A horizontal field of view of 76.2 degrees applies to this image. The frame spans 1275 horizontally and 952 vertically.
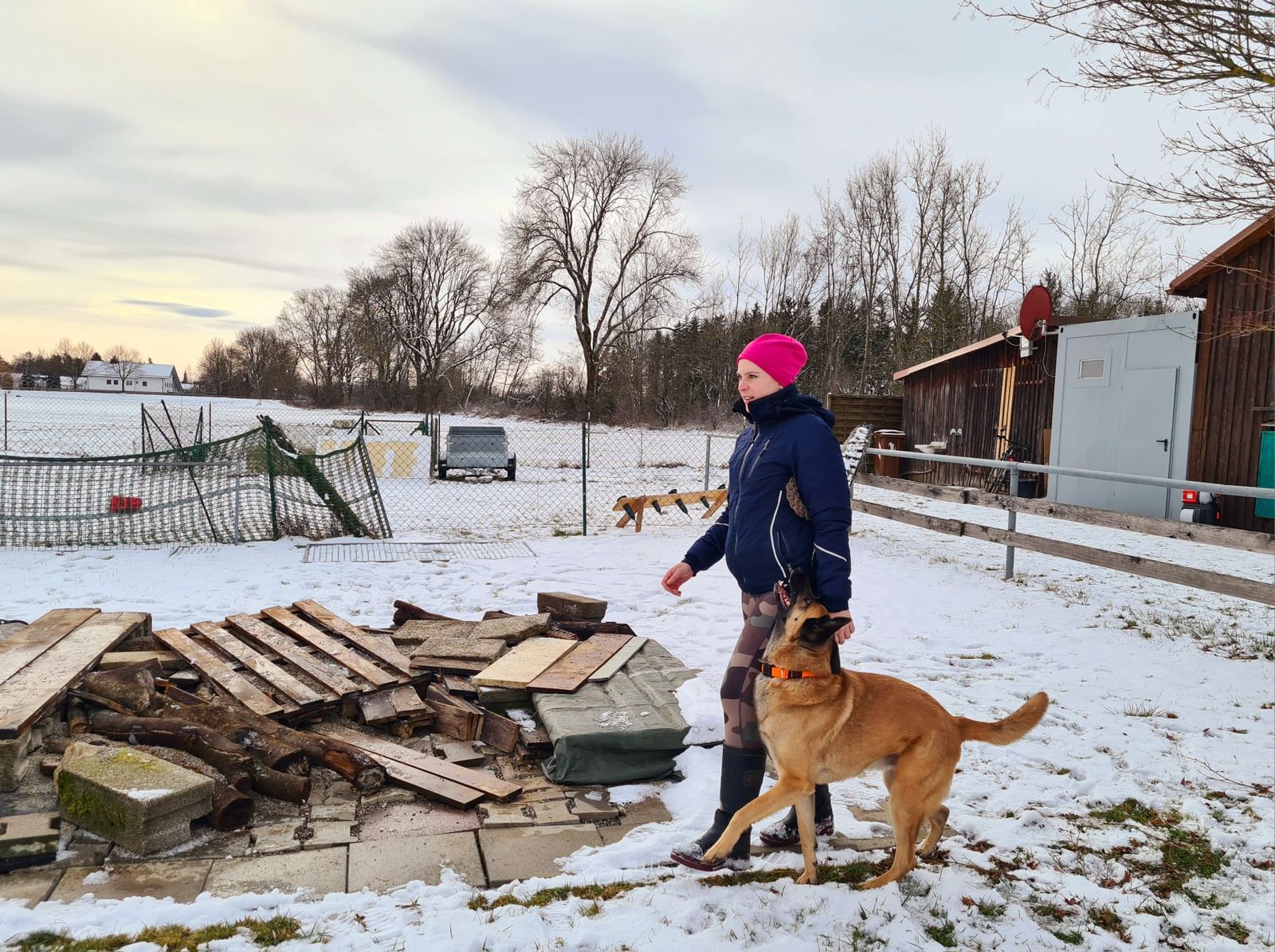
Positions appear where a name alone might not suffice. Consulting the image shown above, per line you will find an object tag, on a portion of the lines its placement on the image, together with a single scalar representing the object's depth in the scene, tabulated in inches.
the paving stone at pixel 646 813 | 146.3
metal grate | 364.2
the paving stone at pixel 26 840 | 121.6
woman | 115.2
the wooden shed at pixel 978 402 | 639.8
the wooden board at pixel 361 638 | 203.7
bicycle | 649.6
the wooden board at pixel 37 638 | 176.9
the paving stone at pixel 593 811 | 145.8
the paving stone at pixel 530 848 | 126.6
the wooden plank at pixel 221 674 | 174.6
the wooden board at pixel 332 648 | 191.0
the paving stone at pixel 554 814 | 143.5
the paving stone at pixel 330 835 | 133.1
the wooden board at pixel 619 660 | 192.9
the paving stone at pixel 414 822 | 138.2
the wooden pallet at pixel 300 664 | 179.5
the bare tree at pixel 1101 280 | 1238.3
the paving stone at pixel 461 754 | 165.9
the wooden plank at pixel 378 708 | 177.2
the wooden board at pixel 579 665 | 183.8
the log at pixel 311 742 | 155.6
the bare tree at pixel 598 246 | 1569.9
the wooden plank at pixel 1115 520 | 260.1
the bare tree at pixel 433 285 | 1737.2
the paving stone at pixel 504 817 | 141.2
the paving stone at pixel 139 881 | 115.8
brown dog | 114.1
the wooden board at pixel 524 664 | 185.9
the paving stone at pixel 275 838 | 131.0
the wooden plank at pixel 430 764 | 151.8
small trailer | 719.1
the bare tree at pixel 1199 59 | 227.9
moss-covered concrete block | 125.8
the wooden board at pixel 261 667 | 179.2
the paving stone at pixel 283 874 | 119.6
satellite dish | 611.5
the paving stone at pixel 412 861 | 123.0
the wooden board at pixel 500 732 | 173.6
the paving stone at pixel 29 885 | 113.8
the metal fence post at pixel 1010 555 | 358.3
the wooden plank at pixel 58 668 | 149.7
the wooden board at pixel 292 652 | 185.6
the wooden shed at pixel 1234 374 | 455.8
